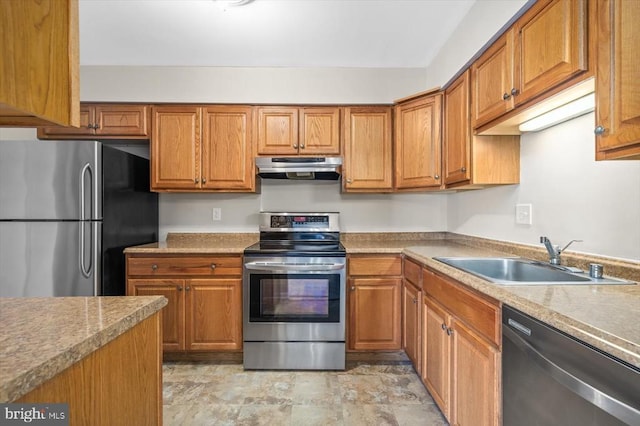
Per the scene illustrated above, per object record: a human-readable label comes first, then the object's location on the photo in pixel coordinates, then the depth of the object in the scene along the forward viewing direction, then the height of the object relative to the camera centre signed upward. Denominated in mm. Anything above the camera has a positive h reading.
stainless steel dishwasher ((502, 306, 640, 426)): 693 -430
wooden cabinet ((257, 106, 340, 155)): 2723 +693
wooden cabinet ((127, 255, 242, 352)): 2414 -606
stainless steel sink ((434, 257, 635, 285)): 1271 -287
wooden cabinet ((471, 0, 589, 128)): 1149 +664
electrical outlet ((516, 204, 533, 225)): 1889 -9
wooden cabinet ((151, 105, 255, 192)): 2678 +523
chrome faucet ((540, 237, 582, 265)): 1537 -186
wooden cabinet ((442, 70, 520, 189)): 1969 +358
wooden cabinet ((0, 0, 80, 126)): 552 +281
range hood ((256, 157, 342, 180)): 2553 +376
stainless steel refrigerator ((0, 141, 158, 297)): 2115 -44
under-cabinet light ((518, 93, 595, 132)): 1346 +470
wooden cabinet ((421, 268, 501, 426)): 1218 -642
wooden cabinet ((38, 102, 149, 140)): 2688 +754
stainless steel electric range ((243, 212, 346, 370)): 2346 -718
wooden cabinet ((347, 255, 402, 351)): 2432 -684
